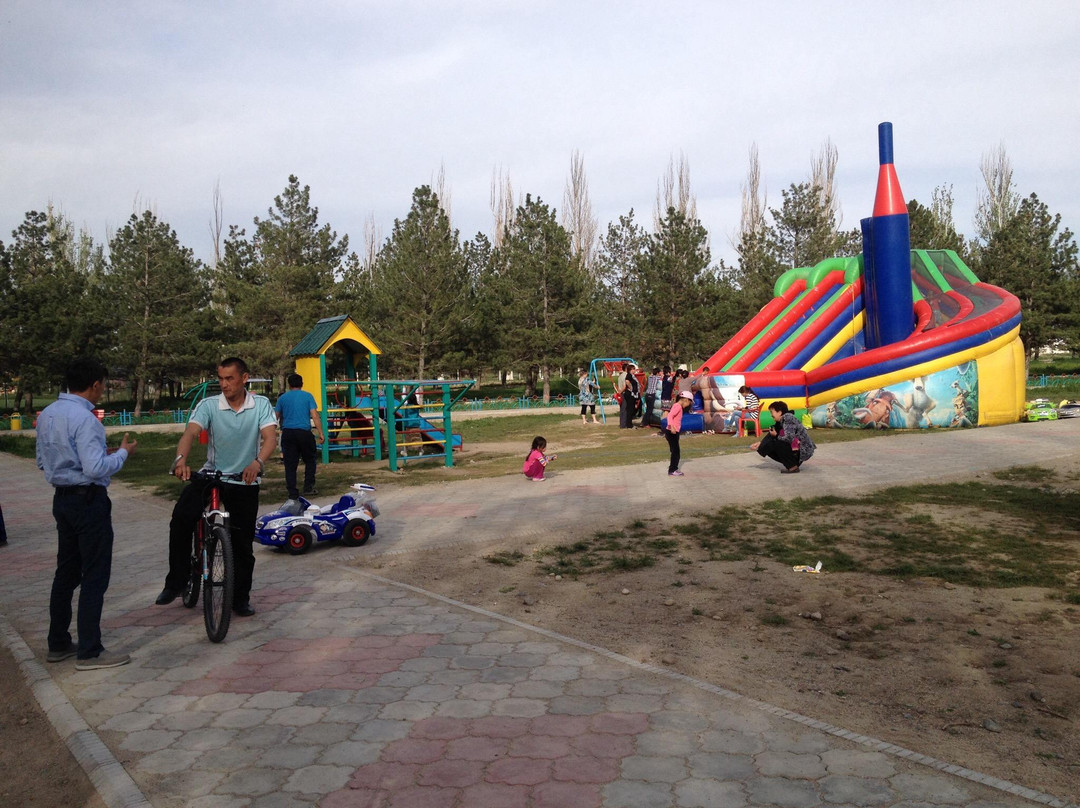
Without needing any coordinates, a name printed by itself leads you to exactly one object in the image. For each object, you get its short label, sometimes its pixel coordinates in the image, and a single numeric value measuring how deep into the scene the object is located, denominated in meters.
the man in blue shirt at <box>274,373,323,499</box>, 11.22
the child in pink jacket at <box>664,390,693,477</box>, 12.43
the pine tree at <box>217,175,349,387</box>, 38.53
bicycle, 5.33
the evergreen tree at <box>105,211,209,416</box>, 39.72
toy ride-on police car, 8.05
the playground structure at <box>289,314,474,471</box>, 15.99
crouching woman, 12.57
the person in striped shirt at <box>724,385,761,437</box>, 19.69
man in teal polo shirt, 5.75
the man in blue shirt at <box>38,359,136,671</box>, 4.90
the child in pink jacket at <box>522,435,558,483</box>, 12.67
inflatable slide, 18.92
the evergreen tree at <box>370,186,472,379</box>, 39.34
